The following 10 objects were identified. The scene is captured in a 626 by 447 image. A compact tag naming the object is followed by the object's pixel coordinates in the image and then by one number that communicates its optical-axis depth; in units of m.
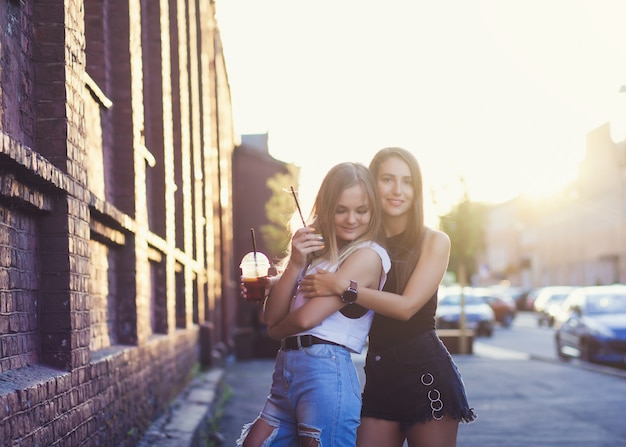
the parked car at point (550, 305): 38.76
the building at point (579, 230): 49.59
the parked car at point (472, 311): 28.80
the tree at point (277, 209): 31.16
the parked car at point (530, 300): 54.82
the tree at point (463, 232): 24.23
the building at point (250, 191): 34.88
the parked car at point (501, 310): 39.16
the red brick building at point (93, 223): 3.74
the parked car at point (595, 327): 17.05
